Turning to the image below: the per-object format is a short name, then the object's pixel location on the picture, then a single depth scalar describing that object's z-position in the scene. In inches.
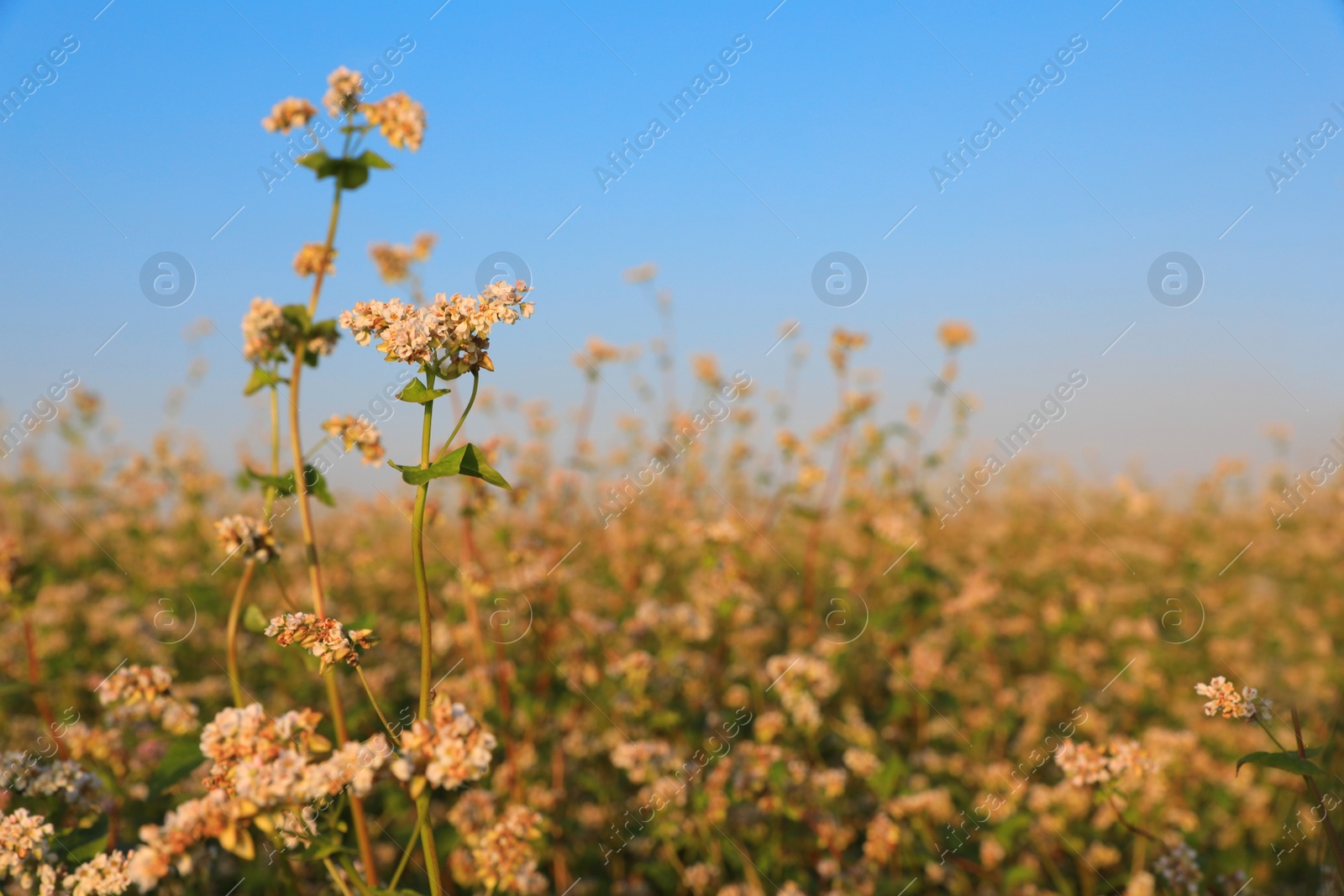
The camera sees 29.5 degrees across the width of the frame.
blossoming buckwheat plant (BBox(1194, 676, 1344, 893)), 24.2
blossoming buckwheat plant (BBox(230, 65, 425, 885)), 25.8
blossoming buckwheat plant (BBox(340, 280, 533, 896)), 23.1
